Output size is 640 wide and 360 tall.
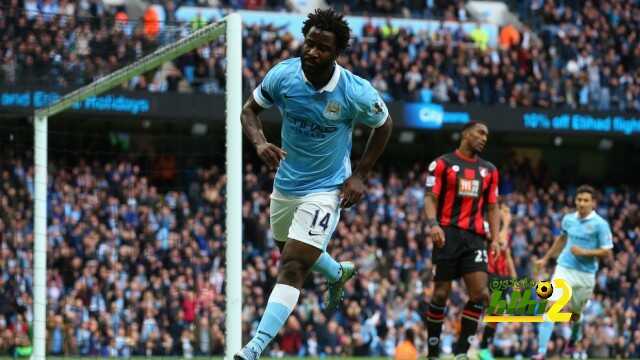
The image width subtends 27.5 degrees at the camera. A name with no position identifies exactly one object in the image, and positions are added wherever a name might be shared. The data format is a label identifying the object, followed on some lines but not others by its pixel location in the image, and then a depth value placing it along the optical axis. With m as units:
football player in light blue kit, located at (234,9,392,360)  8.29
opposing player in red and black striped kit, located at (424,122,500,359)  11.61
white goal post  10.30
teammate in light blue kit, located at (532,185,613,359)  14.35
